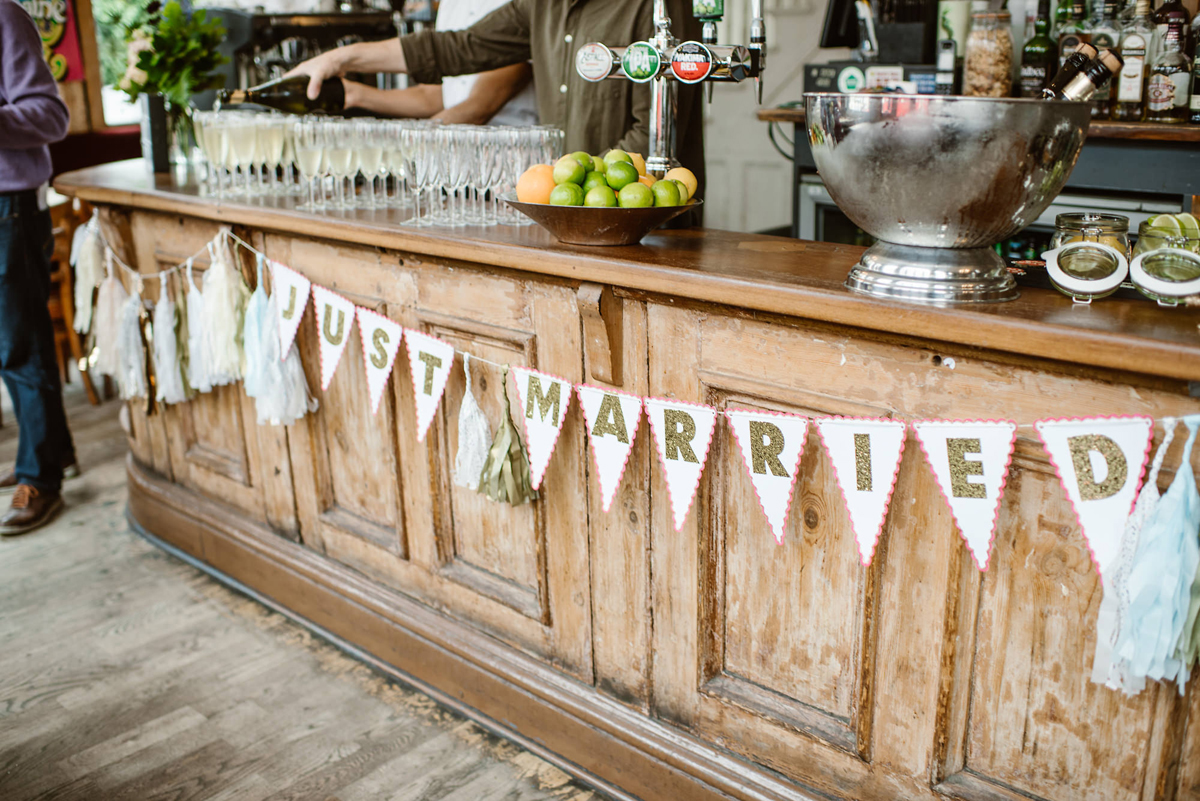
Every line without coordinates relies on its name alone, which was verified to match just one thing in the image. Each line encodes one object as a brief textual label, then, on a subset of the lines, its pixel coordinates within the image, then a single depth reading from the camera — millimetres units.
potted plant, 2791
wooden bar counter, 1245
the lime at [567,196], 1623
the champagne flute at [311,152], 2217
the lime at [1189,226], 1228
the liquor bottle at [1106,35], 3082
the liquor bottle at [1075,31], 3135
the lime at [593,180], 1637
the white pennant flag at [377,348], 1968
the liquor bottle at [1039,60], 3234
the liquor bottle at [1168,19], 2867
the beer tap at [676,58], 1688
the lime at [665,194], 1620
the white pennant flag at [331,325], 2062
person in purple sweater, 2779
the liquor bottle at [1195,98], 2875
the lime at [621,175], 1633
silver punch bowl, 1171
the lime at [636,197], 1592
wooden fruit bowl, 1606
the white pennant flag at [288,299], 2207
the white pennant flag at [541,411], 1674
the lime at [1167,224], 1231
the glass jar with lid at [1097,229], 1286
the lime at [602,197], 1604
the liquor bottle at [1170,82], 2885
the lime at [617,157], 1655
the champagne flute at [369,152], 2188
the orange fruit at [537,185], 1654
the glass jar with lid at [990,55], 3232
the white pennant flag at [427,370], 1851
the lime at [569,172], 1636
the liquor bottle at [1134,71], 2965
